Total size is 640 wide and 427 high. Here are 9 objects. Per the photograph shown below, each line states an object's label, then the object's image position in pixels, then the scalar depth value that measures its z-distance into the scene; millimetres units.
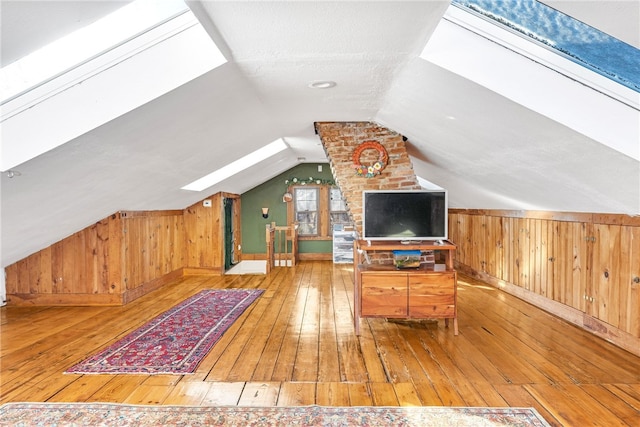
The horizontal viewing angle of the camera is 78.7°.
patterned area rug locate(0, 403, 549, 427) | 2230
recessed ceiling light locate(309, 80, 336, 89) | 3056
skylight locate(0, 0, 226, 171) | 2092
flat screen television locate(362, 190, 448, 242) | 3934
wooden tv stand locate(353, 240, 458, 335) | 3703
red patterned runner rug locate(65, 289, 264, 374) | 2988
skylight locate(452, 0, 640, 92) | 1920
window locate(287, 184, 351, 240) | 9203
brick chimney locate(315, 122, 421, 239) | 4457
